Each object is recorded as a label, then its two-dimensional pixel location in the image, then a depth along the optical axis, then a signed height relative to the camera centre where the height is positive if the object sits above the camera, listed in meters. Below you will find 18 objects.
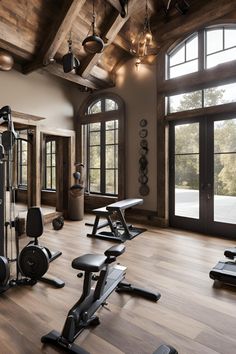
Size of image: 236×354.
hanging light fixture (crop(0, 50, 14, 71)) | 4.66 +2.25
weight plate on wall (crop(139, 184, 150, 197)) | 5.58 -0.42
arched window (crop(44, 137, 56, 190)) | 7.59 +0.31
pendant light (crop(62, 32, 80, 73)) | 4.63 +2.22
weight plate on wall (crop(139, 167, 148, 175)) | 5.61 +0.03
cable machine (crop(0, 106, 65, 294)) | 2.54 -0.82
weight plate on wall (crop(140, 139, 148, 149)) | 5.59 +0.70
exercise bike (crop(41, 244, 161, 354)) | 1.74 -1.13
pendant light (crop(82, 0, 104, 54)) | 3.78 +2.10
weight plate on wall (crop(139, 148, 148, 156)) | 5.61 +0.51
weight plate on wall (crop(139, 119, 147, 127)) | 5.63 +1.20
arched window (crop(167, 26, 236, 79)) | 4.55 +2.50
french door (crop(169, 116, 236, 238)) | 4.52 -0.06
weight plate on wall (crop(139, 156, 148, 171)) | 5.59 +0.25
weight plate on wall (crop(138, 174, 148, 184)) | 5.61 -0.16
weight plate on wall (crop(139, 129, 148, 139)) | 5.62 +0.95
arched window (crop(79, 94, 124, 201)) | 6.08 +0.82
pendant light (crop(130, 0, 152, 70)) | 3.90 +2.25
